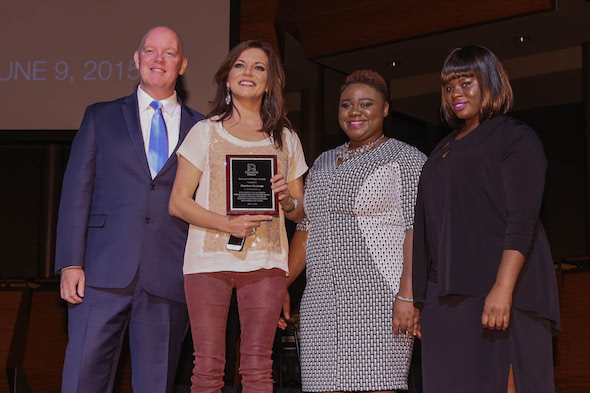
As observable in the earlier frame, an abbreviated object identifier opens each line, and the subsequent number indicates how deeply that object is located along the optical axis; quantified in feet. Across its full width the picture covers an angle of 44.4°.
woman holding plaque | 7.45
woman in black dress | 6.67
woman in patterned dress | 8.39
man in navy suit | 8.34
